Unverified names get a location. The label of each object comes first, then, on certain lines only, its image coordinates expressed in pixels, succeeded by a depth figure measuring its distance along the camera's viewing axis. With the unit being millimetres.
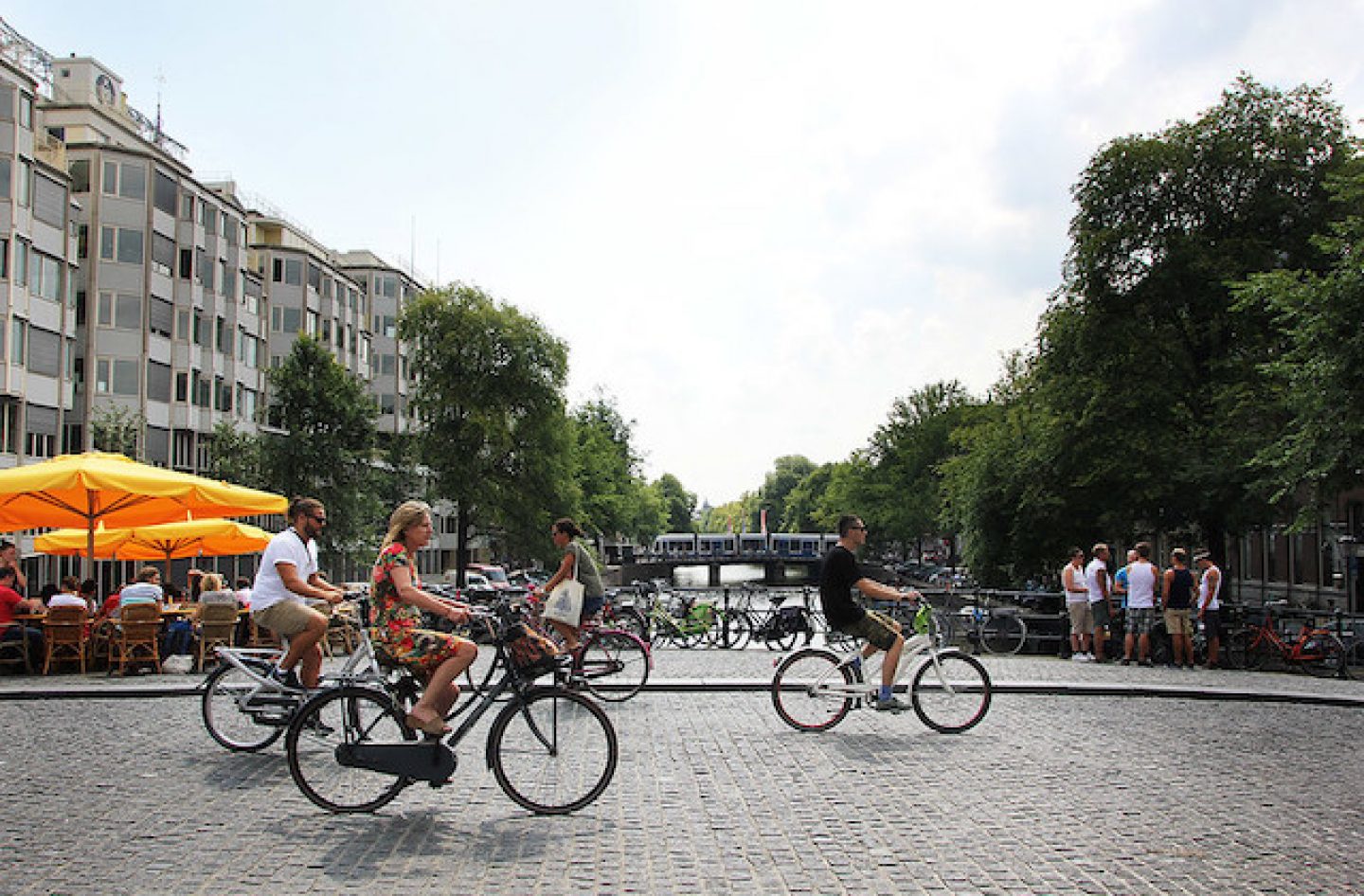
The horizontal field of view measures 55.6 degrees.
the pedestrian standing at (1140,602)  20234
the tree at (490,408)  58656
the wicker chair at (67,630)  17094
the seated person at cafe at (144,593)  17817
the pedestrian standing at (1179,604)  19594
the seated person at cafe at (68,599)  17669
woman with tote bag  13289
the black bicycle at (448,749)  8086
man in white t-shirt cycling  10062
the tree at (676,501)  170988
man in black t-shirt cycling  11773
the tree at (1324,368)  23859
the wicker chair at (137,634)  16812
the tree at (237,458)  48812
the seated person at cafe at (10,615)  17203
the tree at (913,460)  76312
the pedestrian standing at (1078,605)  21062
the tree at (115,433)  42344
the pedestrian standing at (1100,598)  20391
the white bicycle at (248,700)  10250
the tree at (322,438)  49000
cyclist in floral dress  8062
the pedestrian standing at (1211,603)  20109
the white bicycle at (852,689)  11945
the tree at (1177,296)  34031
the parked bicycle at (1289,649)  20750
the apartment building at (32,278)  43156
